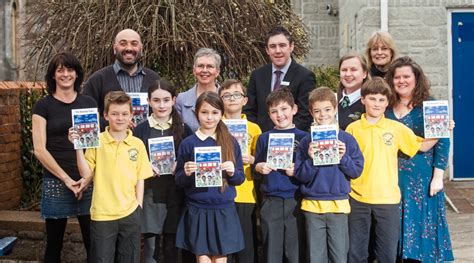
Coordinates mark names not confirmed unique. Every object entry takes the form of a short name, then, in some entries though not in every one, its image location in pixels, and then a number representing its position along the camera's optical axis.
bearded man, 5.51
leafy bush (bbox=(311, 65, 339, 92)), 8.11
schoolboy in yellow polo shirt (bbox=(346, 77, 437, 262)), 5.01
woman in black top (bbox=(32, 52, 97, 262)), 5.00
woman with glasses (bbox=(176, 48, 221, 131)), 5.27
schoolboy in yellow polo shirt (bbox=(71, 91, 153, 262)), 4.83
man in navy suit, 5.56
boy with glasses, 5.14
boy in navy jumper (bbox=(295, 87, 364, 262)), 4.87
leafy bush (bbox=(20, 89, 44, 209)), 7.44
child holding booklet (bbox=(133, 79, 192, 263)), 5.06
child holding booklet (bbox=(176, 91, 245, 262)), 4.83
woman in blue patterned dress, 5.19
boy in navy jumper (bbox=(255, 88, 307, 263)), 5.00
